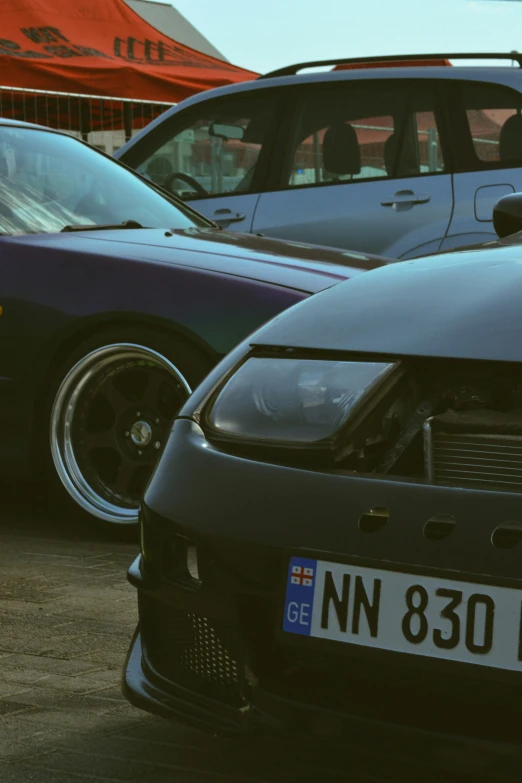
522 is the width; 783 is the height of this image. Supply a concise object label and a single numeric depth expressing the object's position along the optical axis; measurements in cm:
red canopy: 1771
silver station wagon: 1088
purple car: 659
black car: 315
